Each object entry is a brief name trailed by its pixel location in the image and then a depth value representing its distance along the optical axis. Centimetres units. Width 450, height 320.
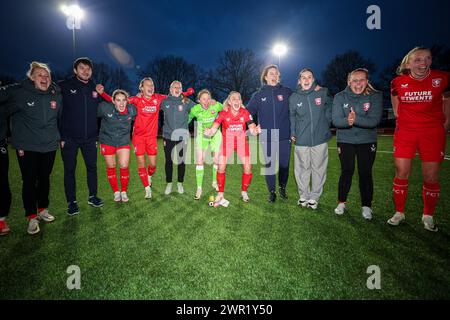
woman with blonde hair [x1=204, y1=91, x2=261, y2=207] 515
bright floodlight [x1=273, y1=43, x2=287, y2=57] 1382
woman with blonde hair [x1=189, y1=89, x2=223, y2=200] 592
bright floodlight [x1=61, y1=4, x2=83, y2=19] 954
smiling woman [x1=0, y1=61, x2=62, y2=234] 390
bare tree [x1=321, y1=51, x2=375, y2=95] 4637
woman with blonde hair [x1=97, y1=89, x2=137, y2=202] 526
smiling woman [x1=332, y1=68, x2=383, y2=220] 422
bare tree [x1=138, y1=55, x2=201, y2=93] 5119
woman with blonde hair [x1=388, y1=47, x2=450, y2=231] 368
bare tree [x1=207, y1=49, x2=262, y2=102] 4791
